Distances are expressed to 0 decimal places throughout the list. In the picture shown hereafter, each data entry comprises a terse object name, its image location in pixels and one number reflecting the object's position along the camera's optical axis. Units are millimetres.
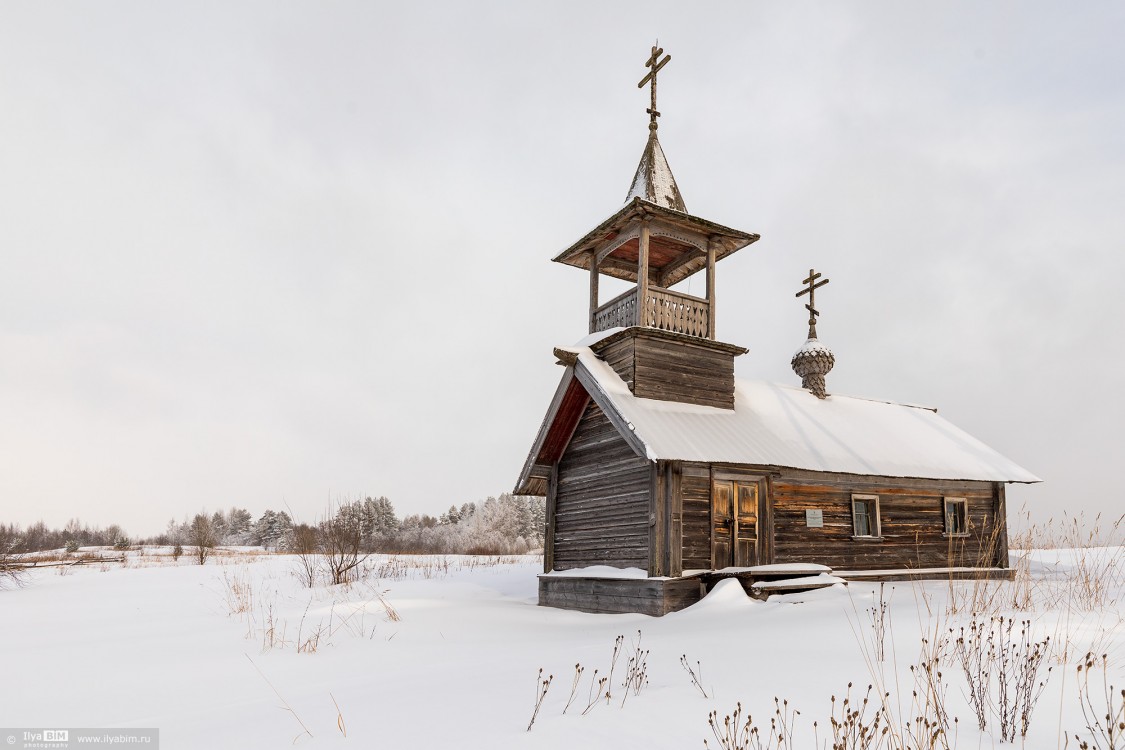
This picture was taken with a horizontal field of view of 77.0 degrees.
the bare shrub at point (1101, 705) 4512
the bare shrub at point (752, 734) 4289
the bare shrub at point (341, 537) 19417
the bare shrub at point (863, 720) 3771
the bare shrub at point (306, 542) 19112
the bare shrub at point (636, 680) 5718
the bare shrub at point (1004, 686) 4379
